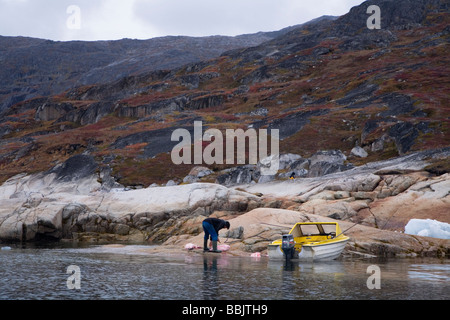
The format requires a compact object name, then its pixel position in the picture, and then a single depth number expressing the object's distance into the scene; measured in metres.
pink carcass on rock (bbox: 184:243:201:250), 29.31
